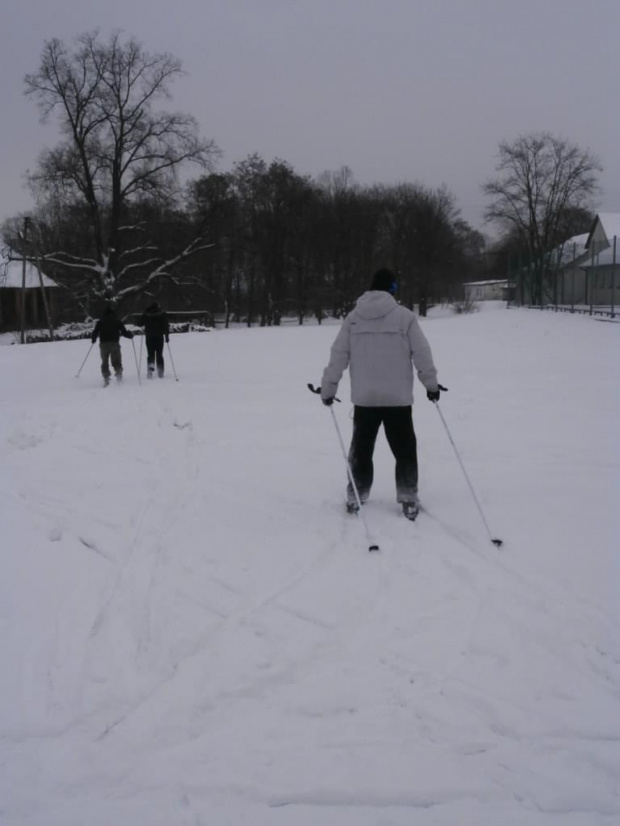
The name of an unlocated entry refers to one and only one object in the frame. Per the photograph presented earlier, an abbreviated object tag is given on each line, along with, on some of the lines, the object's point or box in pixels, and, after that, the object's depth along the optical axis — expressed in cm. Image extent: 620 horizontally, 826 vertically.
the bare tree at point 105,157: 3841
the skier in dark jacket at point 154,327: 1595
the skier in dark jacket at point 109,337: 1534
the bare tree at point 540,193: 5366
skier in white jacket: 596
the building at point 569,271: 3266
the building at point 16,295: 4788
